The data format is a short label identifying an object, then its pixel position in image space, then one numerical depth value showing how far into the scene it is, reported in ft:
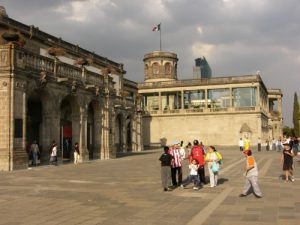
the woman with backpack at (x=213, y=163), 49.83
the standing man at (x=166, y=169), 46.93
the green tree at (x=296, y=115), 329.31
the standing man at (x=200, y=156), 50.44
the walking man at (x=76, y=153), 92.89
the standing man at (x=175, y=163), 50.39
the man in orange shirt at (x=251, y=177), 40.98
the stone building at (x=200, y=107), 222.89
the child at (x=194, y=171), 48.37
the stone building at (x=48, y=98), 72.33
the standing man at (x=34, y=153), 82.22
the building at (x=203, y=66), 462.31
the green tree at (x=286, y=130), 442.42
